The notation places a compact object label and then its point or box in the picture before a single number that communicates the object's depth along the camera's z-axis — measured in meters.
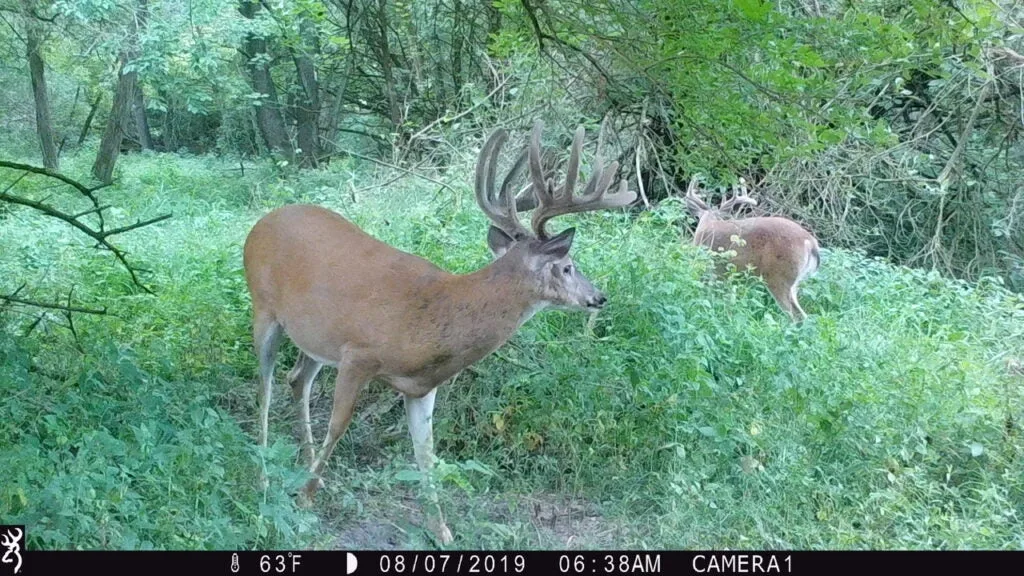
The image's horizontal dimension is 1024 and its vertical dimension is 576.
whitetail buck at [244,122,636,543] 5.03
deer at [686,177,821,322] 9.02
